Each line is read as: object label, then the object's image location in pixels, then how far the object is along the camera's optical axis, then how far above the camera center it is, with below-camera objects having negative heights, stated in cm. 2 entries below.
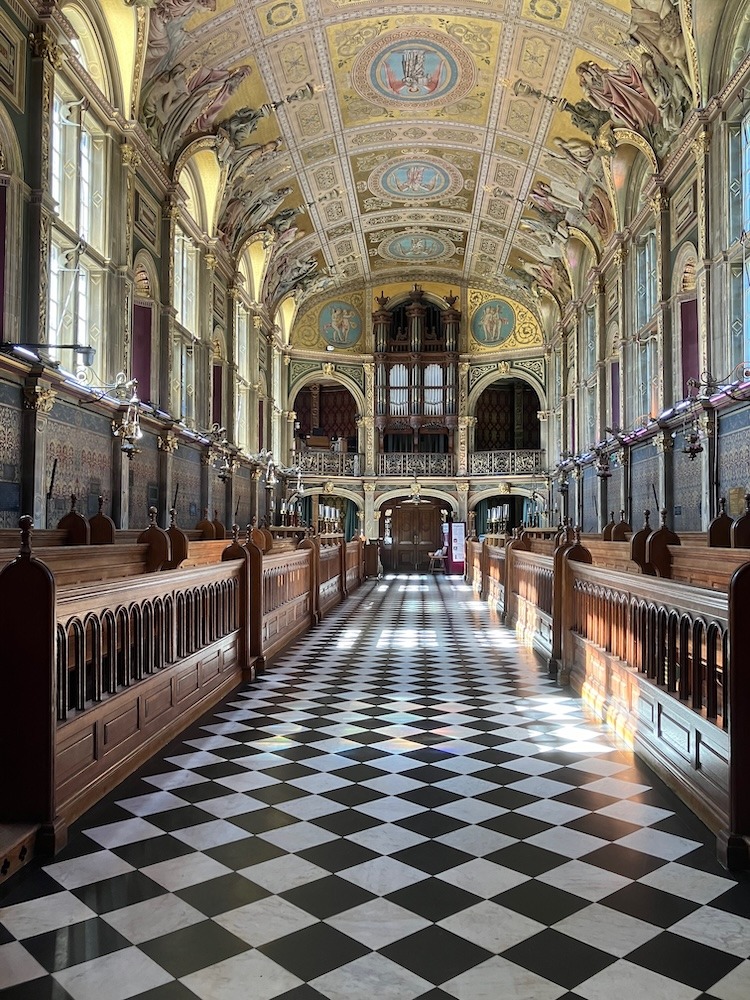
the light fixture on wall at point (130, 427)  1327 +169
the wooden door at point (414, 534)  3353 -32
